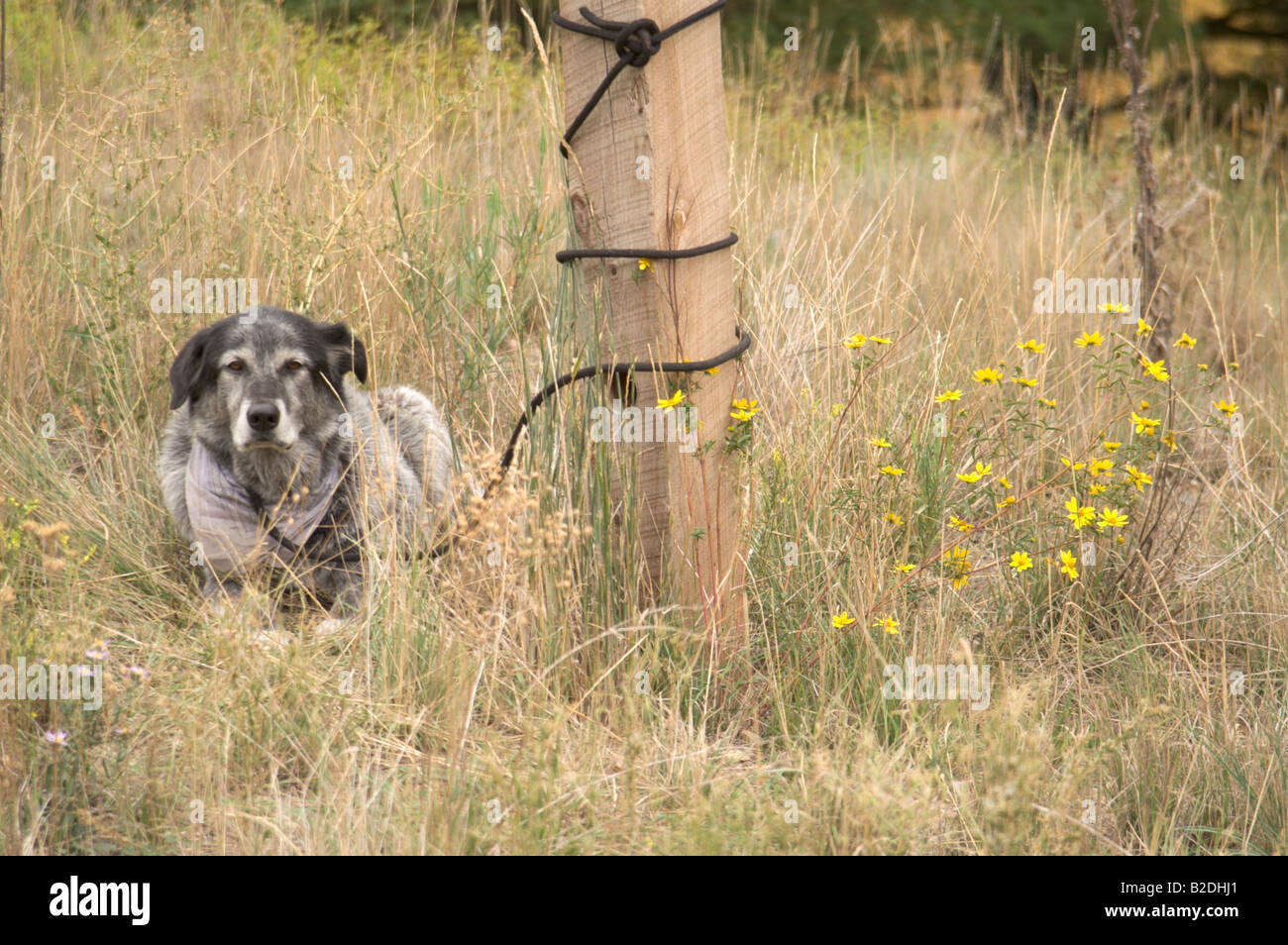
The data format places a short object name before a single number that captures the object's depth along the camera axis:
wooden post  5.13
